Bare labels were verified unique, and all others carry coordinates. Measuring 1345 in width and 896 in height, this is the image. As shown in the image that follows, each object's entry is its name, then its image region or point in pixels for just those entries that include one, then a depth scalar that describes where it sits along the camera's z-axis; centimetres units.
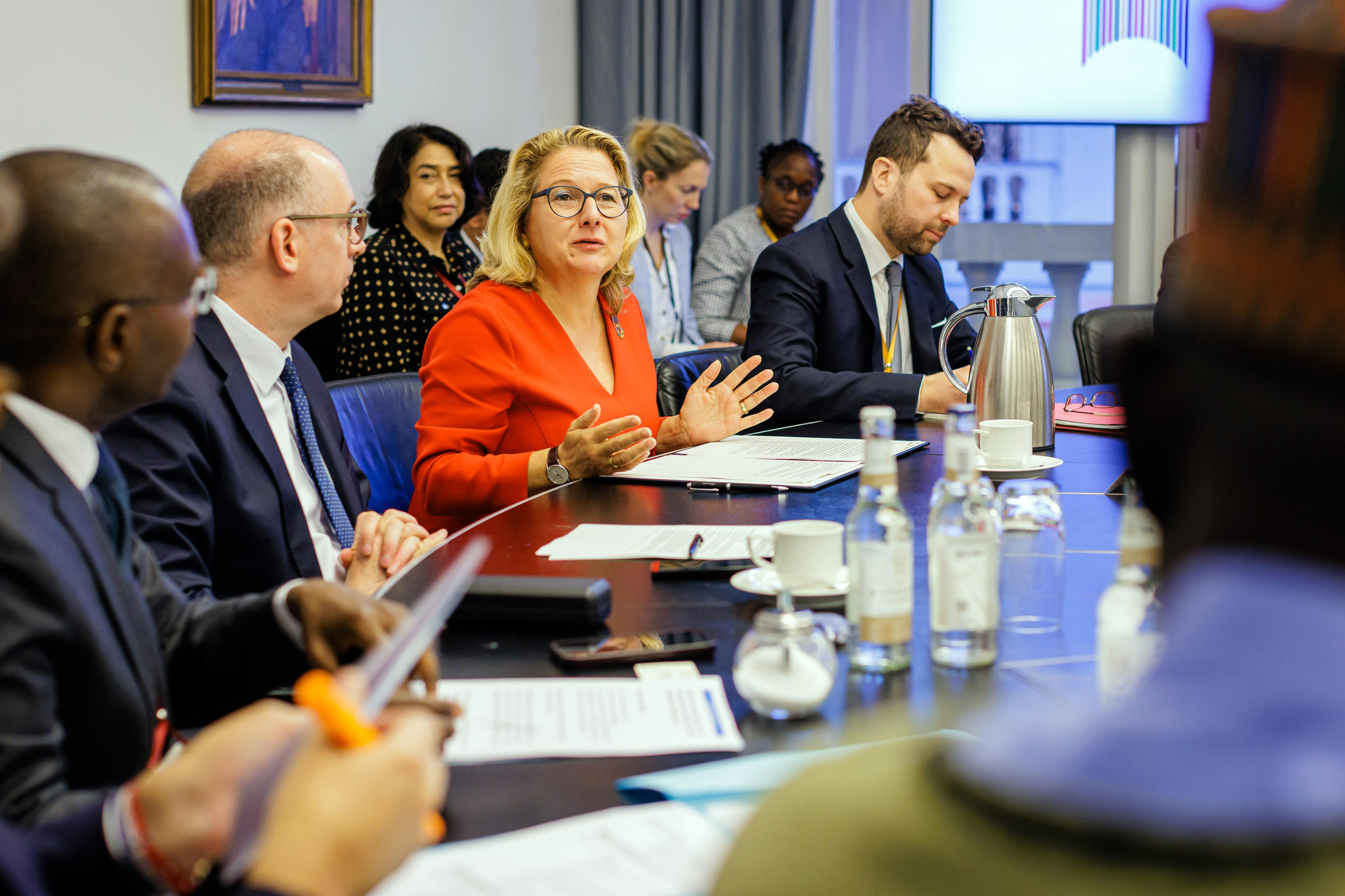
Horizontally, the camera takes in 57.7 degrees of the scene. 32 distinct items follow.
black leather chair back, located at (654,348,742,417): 272
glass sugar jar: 99
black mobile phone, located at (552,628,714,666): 114
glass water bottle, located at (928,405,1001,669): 108
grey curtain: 515
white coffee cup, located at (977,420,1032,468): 204
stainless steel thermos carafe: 230
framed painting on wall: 341
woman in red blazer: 216
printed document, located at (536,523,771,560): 150
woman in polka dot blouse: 374
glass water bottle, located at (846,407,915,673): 106
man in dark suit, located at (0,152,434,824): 89
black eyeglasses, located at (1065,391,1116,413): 273
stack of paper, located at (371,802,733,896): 74
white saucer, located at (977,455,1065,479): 202
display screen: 445
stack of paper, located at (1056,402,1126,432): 252
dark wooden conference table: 89
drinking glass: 123
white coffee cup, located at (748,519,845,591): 128
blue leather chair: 238
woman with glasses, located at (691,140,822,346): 495
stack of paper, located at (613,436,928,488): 196
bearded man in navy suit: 291
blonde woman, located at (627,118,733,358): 473
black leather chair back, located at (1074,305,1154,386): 347
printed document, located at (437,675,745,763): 96
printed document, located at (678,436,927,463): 218
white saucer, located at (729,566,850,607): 131
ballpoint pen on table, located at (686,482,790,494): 191
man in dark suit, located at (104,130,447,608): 164
